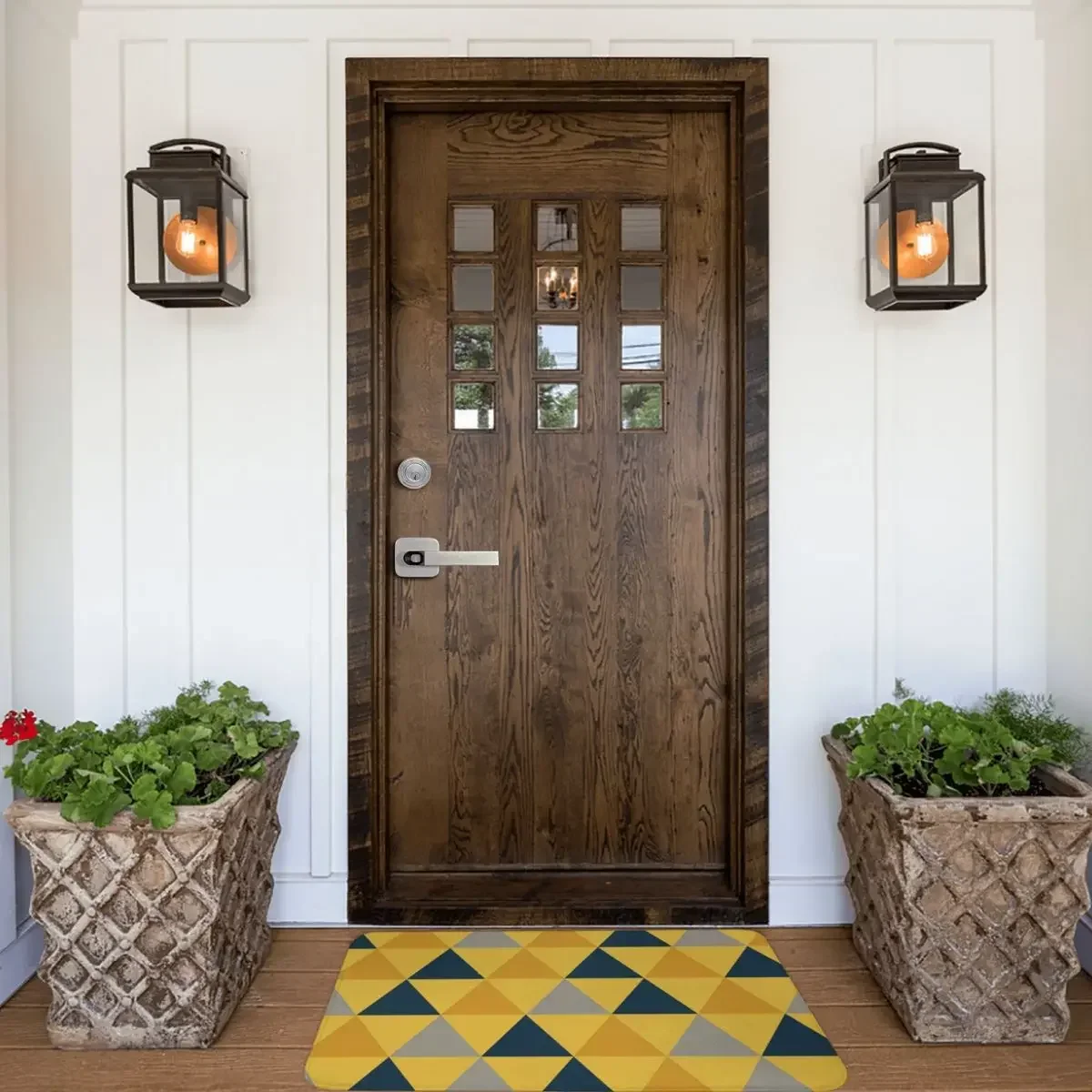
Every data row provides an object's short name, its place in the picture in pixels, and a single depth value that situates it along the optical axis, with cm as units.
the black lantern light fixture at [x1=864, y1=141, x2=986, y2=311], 203
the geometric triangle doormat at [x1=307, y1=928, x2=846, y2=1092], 166
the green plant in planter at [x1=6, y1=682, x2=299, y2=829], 168
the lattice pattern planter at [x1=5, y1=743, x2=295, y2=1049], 170
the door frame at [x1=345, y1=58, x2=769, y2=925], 220
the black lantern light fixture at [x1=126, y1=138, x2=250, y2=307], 201
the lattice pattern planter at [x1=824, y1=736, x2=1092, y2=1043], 173
